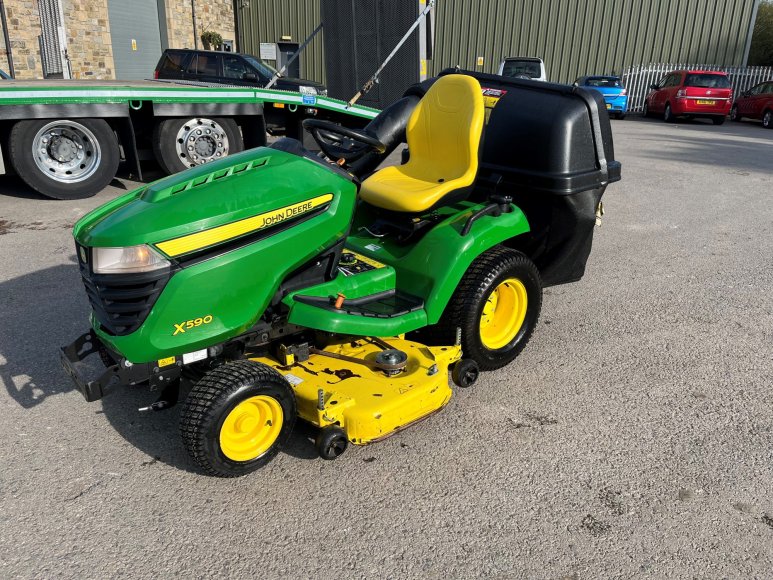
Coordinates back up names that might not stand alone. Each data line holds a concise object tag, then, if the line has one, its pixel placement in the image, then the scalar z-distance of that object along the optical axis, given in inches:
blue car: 679.7
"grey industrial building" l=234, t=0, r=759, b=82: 791.1
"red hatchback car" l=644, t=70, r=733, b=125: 642.2
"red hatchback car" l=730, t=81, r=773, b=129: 644.7
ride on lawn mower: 97.7
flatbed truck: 259.3
